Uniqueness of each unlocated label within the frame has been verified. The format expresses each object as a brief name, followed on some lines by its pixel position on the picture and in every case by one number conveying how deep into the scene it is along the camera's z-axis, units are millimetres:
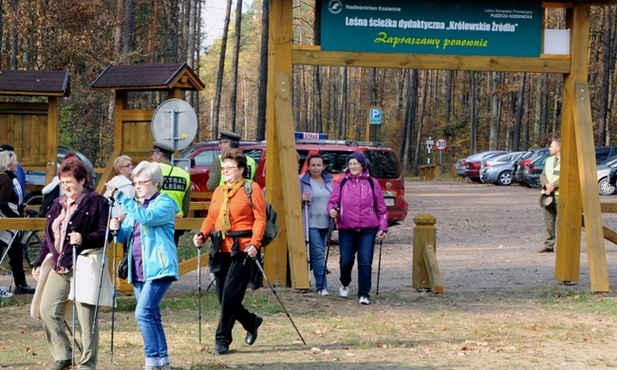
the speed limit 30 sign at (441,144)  63375
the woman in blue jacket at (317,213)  13391
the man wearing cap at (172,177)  12258
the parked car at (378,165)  21703
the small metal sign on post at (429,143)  64406
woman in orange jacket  9312
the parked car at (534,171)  44375
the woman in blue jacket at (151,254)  8188
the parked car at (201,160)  23156
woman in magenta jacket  12734
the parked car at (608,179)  39000
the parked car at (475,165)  53906
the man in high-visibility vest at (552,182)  18562
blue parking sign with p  44969
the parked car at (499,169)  50562
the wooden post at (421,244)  14031
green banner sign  13703
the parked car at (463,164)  55388
